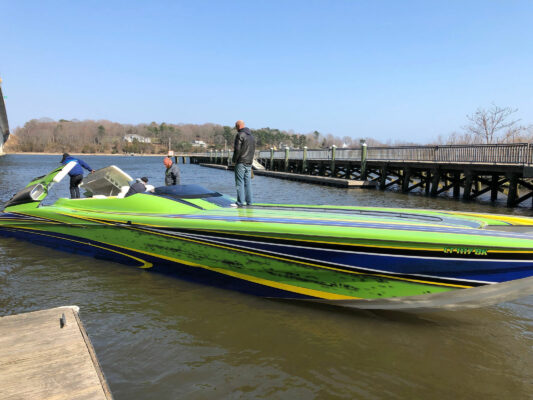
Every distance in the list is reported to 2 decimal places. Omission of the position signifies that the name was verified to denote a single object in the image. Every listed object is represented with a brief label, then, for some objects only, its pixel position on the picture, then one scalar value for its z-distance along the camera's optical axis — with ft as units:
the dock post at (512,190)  42.83
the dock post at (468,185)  49.06
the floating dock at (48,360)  6.70
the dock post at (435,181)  55.16
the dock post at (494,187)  48.29
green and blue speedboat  11.10
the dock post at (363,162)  71.36
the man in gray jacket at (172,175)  23.53
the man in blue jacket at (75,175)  24.97
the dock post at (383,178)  65.16
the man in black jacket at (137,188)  18.33
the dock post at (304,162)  95.25
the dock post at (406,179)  60.08
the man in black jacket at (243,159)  18.48
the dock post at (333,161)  81.82
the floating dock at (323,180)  66.23
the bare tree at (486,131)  121.72
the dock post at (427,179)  59.63
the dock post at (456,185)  54.50
